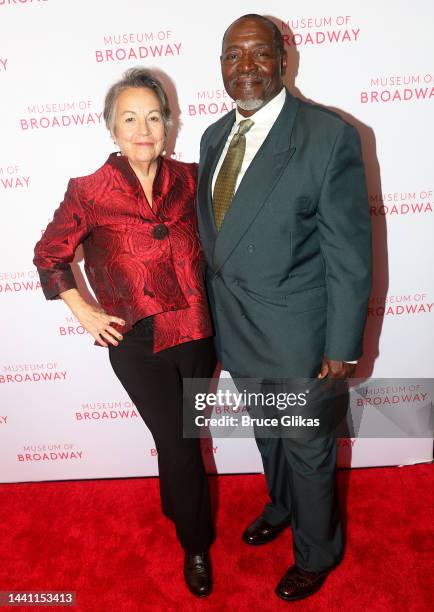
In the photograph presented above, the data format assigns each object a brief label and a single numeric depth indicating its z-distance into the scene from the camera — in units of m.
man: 1.59
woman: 1.78
